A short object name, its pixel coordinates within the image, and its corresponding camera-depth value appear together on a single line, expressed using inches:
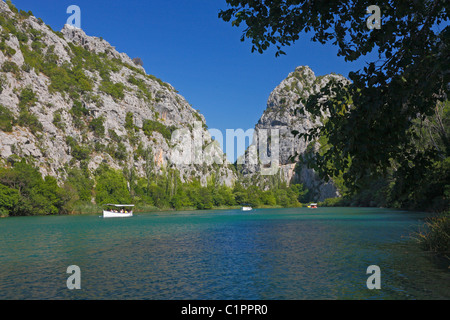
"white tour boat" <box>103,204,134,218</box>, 2927.9
